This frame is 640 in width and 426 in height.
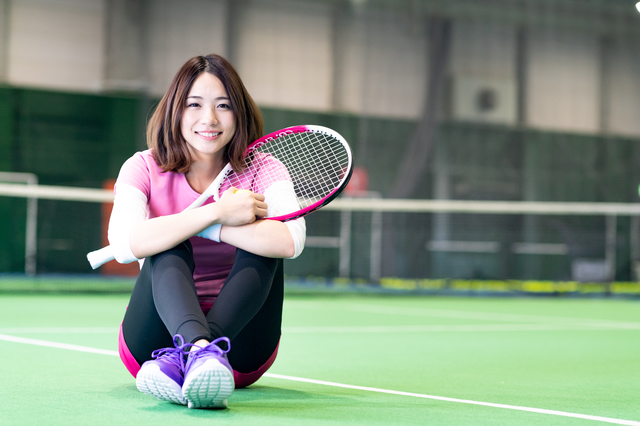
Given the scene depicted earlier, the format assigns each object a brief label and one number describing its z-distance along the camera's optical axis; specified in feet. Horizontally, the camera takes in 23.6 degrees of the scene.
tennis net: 37.78
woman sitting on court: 10.61
